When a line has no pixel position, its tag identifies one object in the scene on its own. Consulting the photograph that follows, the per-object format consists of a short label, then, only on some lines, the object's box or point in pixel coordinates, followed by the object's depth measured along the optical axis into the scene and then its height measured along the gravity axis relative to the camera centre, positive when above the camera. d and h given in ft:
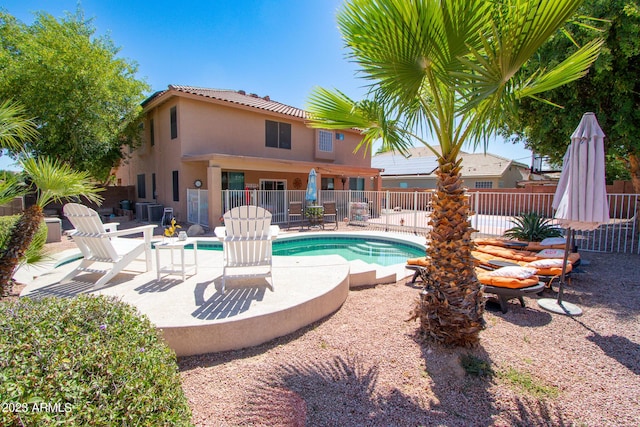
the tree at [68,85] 43.70 +17.95
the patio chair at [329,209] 51.70 -1.21
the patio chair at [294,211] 50.01 -1.51
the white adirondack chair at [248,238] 17.22 -2.05
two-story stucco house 47.24 +10.13
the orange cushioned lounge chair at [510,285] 15.12 -4.25
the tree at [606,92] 27.04 +11.57
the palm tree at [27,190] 13.35 +0.44
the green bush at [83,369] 4.33 -2.77
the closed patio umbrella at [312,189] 49.52 +2.14
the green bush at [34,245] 15.10 -2.27
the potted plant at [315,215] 47.24 -2.04
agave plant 30.30 -2.93
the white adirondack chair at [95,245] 16.79 -2.49
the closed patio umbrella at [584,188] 15.51 +0.68
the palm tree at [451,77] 8.99 +4.40
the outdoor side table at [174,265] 17.67 -3.56
